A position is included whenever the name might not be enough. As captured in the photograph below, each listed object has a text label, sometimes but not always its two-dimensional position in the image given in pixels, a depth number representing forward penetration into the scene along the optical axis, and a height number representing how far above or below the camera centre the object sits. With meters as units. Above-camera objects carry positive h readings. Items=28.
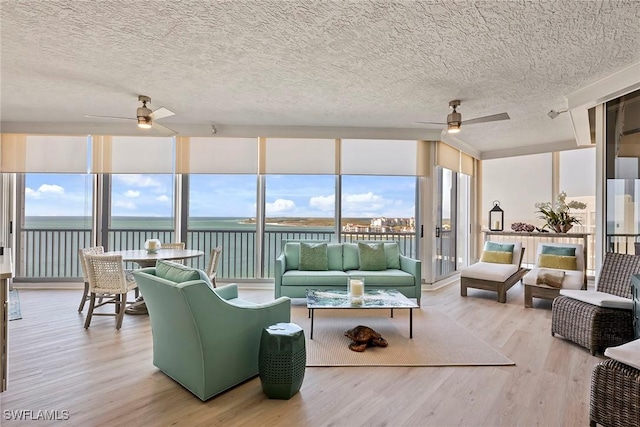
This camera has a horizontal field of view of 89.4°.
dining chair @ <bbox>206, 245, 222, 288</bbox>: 4.25 -0.65
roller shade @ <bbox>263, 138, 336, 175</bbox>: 5.27 +0.96
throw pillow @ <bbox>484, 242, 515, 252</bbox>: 5.24 -0.51
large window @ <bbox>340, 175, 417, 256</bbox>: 5.78 +0.06
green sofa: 4.29 -0.79
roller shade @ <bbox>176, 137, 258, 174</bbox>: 5.21 +0.96
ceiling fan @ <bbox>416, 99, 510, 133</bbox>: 3.62 +1.08
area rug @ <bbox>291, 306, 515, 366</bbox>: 2.76 -1.24
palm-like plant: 5.30 +0.02
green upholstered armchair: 2.05 -0.79
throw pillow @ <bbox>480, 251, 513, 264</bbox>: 5.16 -0.67
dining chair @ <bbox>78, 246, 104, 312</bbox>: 3.66 -0.55
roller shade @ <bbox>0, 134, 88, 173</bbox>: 5.03 +0.94
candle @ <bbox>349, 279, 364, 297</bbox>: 3.46 -0.78
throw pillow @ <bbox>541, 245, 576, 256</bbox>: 4.67 -0.51
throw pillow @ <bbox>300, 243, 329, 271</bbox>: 4.64 -0.61
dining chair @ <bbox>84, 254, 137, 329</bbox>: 3.44 -0.72
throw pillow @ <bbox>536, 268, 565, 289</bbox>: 4.32 -0.84
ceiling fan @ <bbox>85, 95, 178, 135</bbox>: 3.56 +1.11
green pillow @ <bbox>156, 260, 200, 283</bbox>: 2.21 -0.41
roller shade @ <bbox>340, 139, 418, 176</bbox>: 5.36 +0.97
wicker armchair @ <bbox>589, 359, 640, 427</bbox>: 1.77 -1.01
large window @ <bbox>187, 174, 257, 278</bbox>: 5.38 +0.02
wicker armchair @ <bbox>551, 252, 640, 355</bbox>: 2.90 -0.92
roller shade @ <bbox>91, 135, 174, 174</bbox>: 5.14 +0.94
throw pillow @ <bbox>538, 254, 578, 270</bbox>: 4.59 -0.66
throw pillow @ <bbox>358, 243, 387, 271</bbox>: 4.67 -0.61
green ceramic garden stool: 2.15 -0.99
